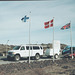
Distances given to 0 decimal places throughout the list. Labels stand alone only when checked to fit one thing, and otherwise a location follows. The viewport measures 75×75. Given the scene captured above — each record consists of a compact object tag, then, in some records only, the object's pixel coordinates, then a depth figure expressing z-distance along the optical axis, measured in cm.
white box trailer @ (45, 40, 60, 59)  2507
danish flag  2064
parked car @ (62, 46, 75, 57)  3133
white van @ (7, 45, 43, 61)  2162
